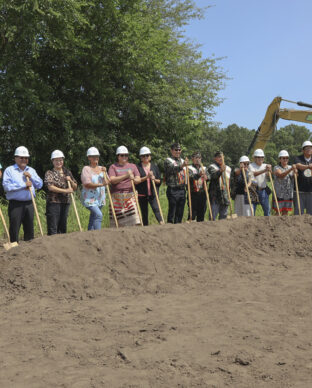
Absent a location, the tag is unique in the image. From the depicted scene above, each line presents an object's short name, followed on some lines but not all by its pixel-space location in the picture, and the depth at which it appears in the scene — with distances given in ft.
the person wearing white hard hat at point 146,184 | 27.09
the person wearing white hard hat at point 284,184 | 30.42
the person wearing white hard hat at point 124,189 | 25.63
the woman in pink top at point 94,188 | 24.67
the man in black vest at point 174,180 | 28.14
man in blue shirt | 22.99
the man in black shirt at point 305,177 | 30.40
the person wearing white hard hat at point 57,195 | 23.68
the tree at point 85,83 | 49.32
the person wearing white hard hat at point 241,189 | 29.81
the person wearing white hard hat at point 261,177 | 29.89
